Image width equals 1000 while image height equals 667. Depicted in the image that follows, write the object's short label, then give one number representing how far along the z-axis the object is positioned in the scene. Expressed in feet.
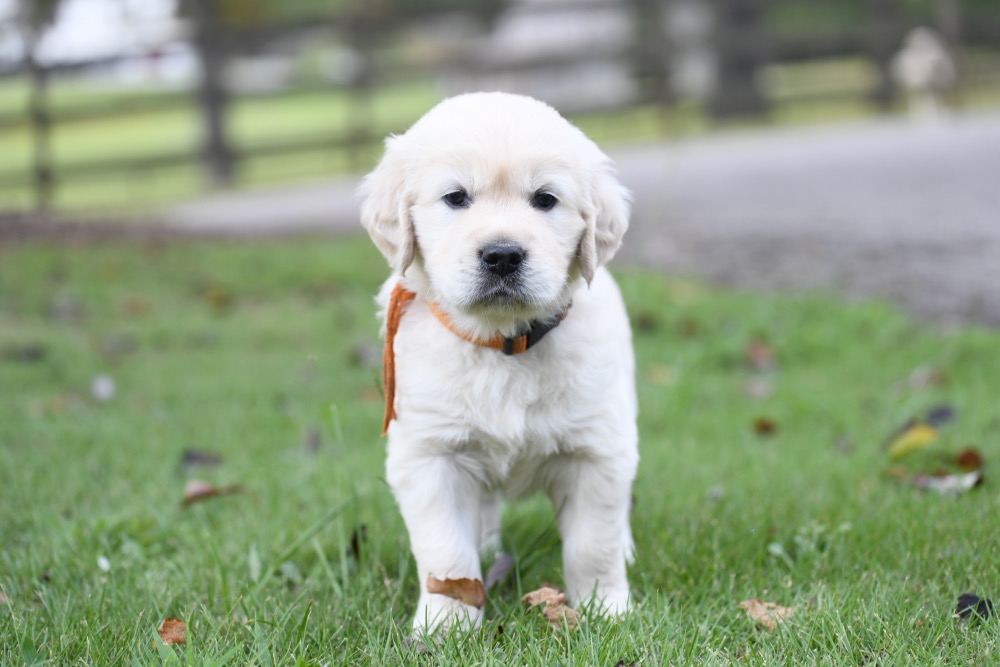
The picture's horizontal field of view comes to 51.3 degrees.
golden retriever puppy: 7.54
